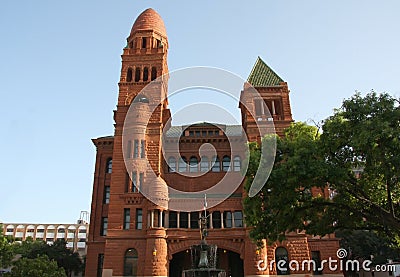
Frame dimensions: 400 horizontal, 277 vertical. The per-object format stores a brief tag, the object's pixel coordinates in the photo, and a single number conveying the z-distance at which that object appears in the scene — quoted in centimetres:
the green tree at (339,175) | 1541
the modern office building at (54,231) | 10719
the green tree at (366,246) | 4420
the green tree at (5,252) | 3722
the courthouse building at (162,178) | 3181
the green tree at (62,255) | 4669
